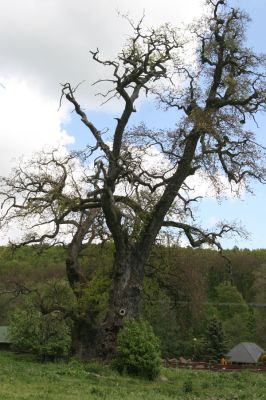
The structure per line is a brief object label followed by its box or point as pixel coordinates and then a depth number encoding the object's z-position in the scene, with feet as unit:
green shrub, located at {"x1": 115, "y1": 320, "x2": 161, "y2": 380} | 61.26
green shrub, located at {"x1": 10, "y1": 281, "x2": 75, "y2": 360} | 92.21
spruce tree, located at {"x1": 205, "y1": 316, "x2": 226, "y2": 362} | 209.15
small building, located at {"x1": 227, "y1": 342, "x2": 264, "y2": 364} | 204.11
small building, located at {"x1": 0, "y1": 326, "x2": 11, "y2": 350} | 190.74
